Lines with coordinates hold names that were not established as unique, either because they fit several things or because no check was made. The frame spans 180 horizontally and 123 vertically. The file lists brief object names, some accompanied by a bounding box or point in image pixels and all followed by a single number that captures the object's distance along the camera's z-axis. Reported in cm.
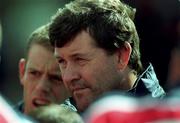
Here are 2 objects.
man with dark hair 437
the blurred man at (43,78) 524
